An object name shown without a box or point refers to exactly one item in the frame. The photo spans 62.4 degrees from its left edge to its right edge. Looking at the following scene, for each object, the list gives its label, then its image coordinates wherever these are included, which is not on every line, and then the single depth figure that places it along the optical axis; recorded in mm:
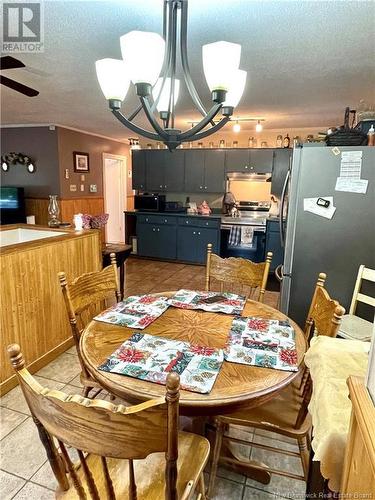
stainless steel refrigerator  2273
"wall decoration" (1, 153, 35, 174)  5406
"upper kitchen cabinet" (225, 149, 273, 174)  5234
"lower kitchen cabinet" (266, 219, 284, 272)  4973
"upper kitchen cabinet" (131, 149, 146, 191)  5984
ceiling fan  2037
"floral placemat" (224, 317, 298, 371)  1224
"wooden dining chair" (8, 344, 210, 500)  722
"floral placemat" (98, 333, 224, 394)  1099
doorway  6727
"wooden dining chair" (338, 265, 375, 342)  2119
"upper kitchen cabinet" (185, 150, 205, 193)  5609
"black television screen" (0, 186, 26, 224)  5297
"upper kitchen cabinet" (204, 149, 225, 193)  5496
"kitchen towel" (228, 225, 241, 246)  5219
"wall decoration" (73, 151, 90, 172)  5609
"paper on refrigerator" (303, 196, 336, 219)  2334
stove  5151
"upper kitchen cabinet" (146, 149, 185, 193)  5766
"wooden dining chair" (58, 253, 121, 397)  1580
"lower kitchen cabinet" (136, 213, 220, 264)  5297
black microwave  5656
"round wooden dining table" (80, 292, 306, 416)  1021
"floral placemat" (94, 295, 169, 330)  1536
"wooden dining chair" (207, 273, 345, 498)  1280
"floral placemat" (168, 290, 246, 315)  1724
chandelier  1352
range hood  5385
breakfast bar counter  2090
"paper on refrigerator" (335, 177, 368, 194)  2227
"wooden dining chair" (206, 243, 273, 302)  2082
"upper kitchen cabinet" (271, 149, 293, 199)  5098
